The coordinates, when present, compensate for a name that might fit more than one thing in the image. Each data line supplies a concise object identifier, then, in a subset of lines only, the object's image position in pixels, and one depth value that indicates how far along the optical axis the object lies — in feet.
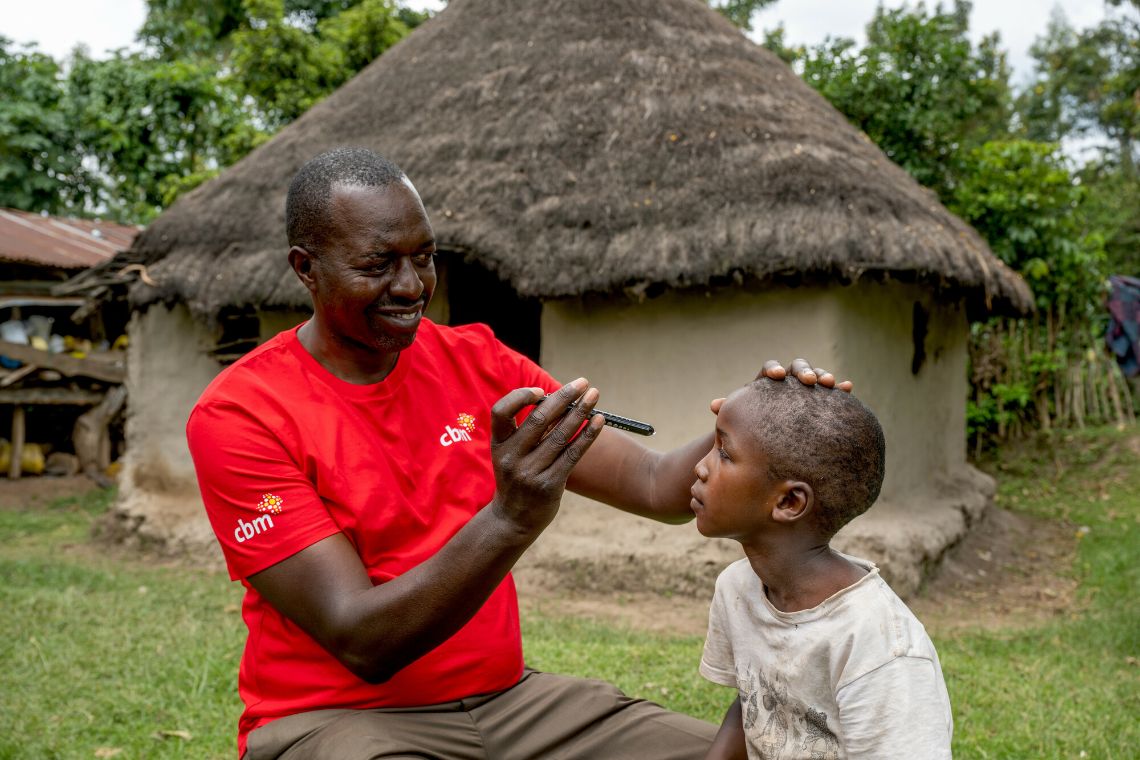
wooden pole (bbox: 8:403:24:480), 35.91
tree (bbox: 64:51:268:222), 48.98
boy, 5.20
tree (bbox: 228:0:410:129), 40.06
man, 5.46
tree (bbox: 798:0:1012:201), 32.78
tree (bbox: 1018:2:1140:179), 55.42
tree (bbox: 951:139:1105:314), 31.68
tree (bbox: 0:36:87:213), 51.85
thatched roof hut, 19.74
